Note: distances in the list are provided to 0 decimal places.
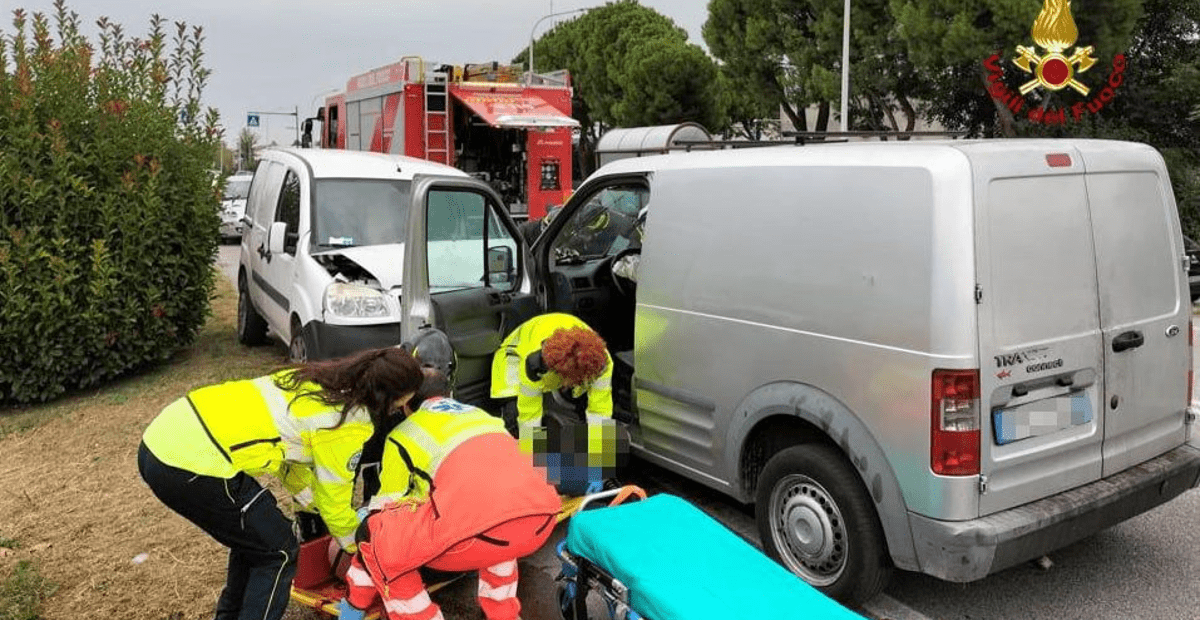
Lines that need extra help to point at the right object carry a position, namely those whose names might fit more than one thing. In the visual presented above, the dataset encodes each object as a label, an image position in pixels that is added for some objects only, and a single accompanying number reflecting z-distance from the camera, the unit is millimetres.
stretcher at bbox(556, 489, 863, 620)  2830
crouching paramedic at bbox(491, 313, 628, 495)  4250
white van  6684
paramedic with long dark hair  3061
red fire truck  14094
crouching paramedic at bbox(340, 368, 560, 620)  2932
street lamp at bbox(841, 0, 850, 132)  20234
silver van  3309
